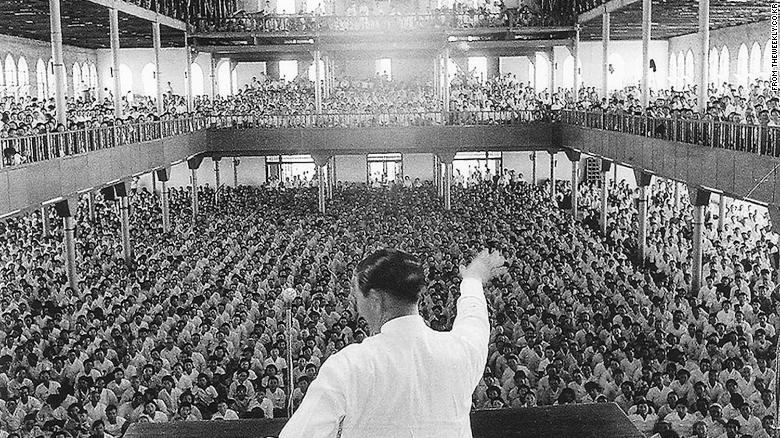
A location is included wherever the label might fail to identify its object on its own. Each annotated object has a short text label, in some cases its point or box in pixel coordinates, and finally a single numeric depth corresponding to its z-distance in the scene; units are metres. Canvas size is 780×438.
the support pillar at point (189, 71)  35.70
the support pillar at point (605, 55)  30.83
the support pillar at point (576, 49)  36.50
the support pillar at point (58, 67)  21.41
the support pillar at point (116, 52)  26.62
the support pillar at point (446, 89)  36.06
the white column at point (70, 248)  21.06
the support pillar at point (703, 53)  21.48
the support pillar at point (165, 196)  30.08
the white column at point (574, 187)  32.88
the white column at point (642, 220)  25.14
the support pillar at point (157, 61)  31.09
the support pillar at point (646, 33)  25.33
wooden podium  5.55
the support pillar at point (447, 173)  33.44
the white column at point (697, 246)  20.92
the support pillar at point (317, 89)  36.03
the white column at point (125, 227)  25.86
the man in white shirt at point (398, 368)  3.46
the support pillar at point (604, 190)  28.90
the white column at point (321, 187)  34.12
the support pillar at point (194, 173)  33.34
